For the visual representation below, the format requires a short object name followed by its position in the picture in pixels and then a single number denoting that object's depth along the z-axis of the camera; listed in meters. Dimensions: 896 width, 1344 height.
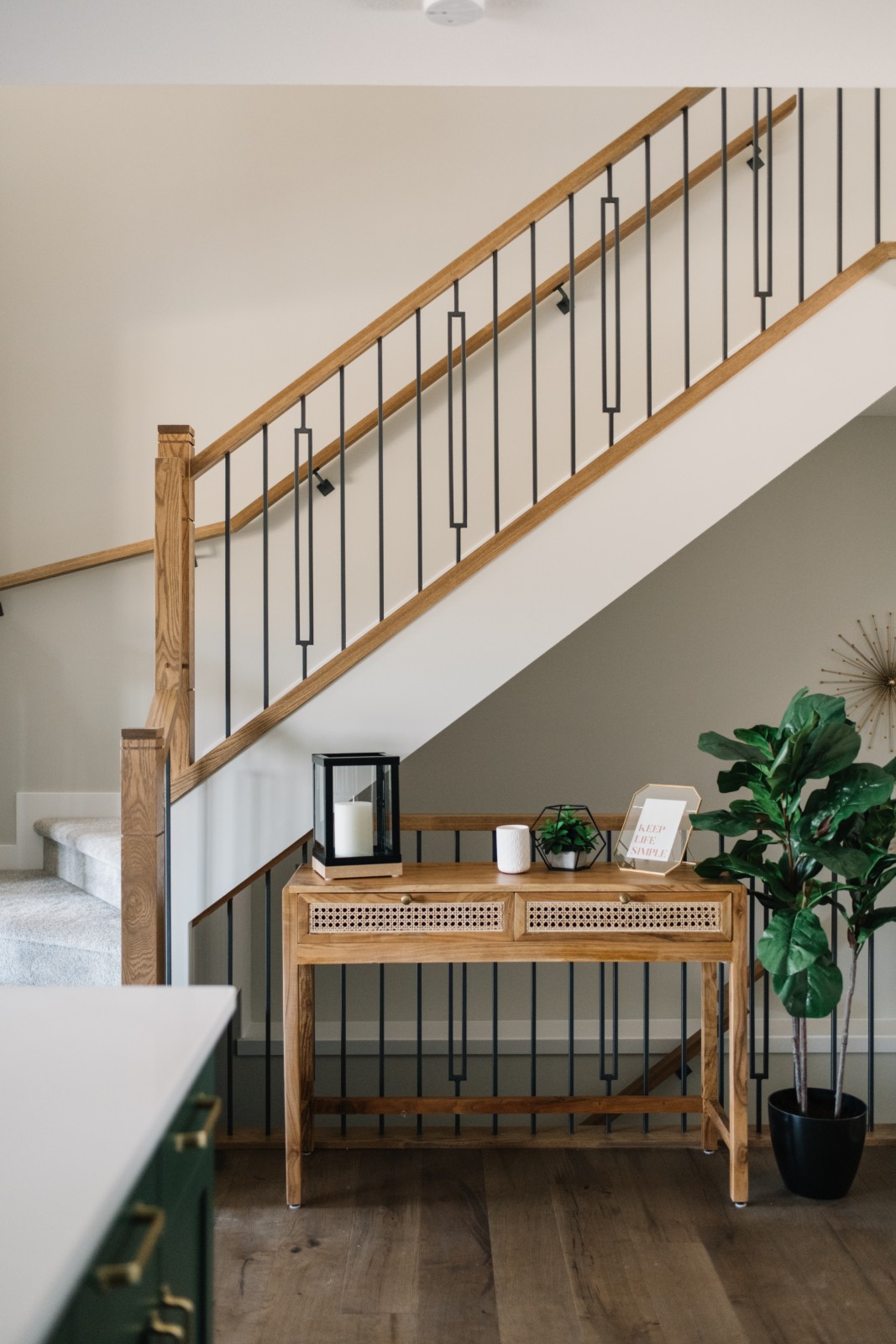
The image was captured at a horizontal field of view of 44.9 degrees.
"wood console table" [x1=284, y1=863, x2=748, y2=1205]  2.85
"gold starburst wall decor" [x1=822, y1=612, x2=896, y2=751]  4.56
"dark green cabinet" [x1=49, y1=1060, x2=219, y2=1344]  0.96
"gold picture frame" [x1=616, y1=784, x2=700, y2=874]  3.01
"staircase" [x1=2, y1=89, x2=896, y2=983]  3.11
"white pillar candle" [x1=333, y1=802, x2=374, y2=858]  2.91
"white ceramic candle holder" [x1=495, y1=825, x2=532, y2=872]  2.99
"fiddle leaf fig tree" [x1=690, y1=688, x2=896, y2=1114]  2.77
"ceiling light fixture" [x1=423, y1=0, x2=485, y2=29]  1.91
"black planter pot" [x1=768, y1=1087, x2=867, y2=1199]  2.89
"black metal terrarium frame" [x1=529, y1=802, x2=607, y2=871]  3.06
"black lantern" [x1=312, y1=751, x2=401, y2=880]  2.91
